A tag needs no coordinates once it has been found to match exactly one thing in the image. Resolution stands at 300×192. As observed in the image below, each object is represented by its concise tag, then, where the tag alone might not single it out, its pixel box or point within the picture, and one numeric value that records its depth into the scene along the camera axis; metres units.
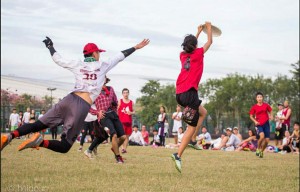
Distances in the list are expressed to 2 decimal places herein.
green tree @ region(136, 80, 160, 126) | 68.79
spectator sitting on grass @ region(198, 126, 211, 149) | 25.15
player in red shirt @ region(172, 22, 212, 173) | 8.82
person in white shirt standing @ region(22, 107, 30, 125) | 30.14
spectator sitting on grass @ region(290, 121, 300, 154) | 22.02
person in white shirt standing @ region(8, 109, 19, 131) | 30.89
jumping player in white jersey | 7.65
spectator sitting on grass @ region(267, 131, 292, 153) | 22.08
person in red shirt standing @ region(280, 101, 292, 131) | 22.91
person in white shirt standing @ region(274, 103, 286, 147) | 23.50
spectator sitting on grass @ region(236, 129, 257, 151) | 23.38
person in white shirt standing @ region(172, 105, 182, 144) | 26.42
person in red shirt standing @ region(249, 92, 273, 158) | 16.88
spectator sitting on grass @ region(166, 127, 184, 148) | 24.84
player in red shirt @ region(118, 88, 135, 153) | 18.55
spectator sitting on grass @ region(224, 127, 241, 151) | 23.84
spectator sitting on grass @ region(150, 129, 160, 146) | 27.36
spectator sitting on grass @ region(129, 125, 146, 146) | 26.75
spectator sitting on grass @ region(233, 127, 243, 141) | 25.50
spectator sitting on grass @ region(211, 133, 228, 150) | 24.28
